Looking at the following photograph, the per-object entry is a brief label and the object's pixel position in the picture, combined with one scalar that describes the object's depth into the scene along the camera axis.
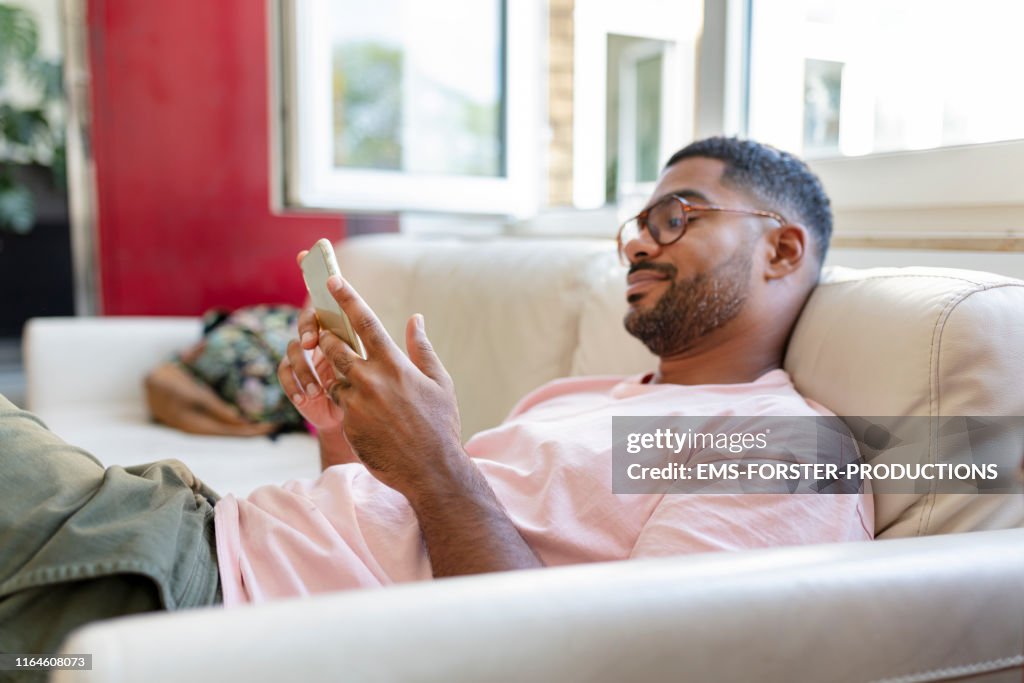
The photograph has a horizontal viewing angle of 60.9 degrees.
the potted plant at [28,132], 3.14
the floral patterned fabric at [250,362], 2.39
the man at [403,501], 0.80
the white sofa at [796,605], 0.53
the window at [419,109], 2.66
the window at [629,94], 2.43
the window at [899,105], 1.44
